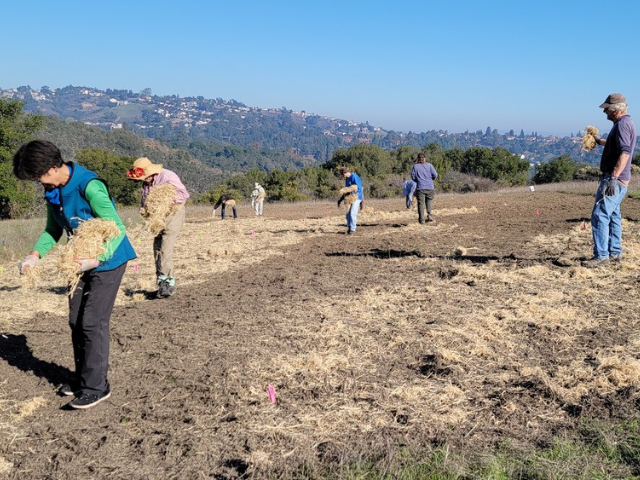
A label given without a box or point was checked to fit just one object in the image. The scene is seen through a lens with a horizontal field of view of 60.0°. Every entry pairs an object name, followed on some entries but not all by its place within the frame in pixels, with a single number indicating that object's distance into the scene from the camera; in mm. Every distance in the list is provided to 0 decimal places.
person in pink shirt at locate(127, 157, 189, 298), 7945
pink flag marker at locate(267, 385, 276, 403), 4566
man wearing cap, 7777
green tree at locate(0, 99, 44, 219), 47938
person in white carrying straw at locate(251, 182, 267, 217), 22797
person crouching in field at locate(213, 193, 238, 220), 20688
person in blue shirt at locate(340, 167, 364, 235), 13500
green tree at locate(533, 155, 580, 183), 72062
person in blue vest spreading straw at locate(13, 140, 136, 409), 4059
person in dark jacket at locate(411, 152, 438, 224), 14250
